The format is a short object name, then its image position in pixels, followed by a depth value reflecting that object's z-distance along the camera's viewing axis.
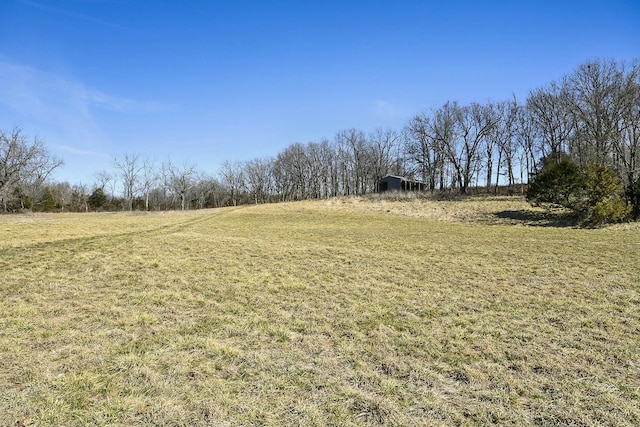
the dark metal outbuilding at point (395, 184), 48.78
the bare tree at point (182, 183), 58.07
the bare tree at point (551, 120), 39.66
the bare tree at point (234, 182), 69.56
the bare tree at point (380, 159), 61.56
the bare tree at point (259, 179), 69.94
